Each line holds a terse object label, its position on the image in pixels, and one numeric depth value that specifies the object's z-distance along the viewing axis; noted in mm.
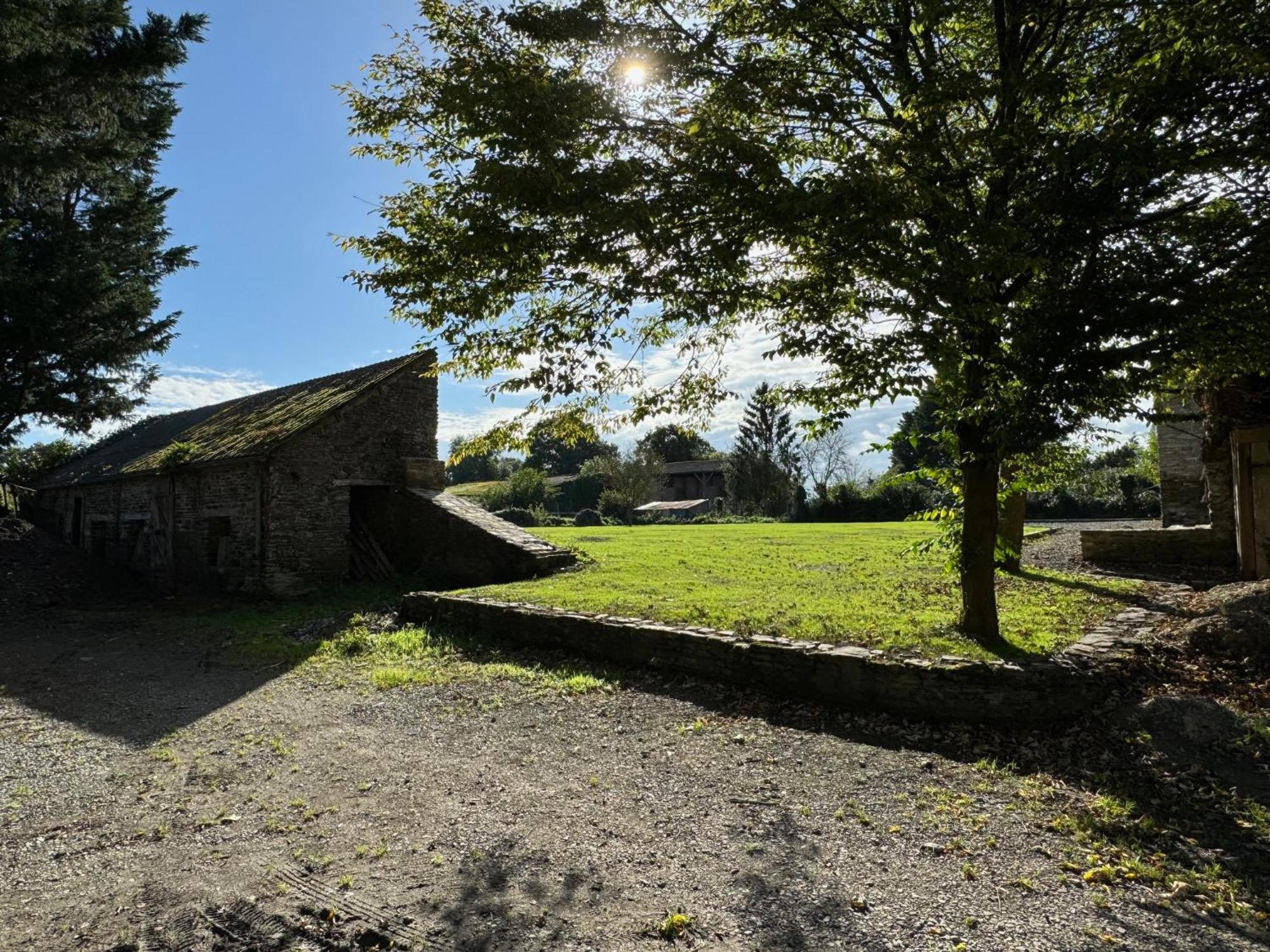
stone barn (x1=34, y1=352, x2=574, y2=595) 14703
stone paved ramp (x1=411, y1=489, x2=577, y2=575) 14227
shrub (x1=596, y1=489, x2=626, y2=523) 48469
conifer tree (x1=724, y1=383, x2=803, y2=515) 52062
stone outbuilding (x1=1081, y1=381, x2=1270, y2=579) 10039
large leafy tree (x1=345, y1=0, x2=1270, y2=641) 5426
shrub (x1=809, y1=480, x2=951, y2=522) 40250
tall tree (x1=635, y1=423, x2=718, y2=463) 66750
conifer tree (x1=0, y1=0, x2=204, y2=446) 13641
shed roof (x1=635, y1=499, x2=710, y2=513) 51825
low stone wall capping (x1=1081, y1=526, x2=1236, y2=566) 13430
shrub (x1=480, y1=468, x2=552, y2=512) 48438
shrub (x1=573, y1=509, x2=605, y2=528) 44875
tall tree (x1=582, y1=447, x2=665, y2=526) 48688
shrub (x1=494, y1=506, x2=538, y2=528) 41219
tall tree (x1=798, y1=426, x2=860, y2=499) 55312
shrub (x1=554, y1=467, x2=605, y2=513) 56781
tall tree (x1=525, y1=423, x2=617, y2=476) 81625
